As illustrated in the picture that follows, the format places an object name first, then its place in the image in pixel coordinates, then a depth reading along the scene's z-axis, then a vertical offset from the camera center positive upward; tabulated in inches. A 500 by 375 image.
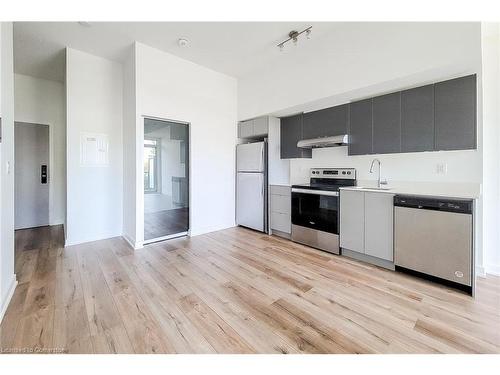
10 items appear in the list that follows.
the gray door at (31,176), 168.7 +6.5
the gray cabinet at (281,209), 144.9 -16.0
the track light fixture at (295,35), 114.5 +77.8
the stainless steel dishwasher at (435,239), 79.6 -20.7
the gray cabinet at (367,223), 99.5 -18.1
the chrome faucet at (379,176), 118.7 +4.1
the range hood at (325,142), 119.8 +23.9
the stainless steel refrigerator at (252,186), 157.4 -1.1
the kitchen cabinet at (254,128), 157.8 +41.3
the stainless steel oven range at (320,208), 119.4 -13.5
